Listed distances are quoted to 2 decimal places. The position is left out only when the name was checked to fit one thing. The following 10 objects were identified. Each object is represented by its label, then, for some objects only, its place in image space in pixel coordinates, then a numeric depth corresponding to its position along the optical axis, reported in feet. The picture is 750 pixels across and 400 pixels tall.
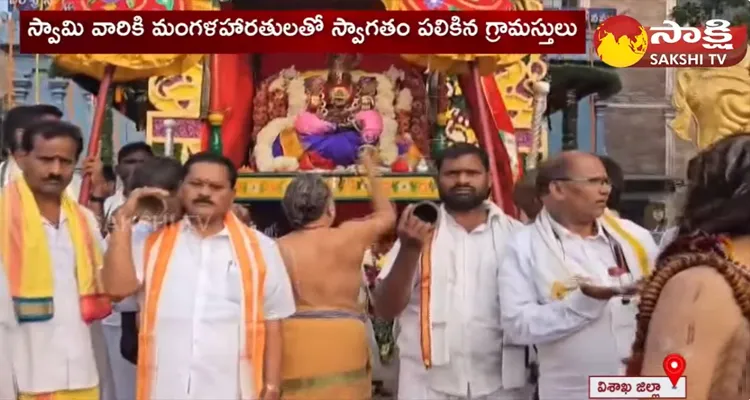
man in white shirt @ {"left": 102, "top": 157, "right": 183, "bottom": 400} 7.93
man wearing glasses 7.53
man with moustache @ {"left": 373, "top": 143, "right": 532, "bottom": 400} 8.12
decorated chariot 11.78
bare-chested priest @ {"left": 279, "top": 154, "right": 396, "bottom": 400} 7.85
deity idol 15.12
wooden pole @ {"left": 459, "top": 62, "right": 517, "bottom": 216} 11.00
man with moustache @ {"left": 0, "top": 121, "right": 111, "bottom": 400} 7.22
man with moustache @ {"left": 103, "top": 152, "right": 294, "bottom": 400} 7.32
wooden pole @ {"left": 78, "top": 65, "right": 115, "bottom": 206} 9.45
